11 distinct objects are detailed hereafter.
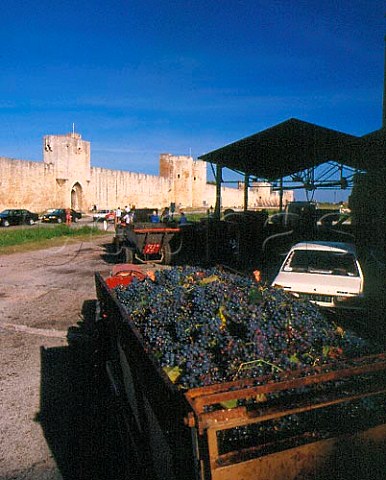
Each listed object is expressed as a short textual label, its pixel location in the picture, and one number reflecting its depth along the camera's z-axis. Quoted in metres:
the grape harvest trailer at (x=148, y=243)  12.97
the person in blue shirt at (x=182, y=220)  17.03
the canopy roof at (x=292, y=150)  13.56
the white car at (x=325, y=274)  6.19
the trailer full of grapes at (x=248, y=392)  1.75
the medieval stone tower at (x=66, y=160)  41.31
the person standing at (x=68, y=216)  32.67
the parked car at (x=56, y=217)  35.34
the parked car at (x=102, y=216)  35.38
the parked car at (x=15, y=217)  32.38
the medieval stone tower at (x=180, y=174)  54.50
